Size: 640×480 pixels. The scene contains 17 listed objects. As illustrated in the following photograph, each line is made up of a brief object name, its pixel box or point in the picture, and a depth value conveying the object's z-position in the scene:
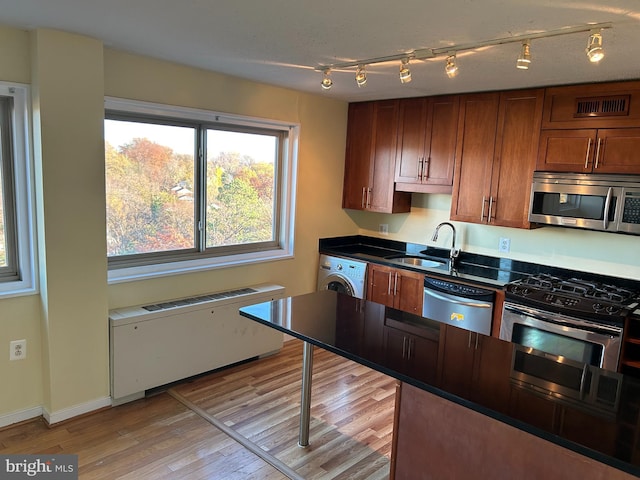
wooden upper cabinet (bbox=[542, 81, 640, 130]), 3.00
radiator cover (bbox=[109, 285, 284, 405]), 3.08
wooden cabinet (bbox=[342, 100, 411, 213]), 4.29
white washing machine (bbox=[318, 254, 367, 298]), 4.27
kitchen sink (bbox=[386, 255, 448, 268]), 4.25
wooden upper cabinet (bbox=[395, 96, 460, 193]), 3.89
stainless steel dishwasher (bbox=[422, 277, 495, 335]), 3.48
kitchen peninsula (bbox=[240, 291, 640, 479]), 1.44
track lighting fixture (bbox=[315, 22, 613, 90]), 1.88
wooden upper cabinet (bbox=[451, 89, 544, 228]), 3.44
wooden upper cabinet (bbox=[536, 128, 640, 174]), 3.00
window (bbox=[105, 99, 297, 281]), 3.21
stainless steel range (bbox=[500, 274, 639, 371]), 2.89
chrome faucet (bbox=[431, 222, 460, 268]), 4.14
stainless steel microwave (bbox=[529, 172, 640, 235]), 2.98
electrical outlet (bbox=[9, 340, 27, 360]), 2.77
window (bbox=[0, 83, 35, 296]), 2.70
